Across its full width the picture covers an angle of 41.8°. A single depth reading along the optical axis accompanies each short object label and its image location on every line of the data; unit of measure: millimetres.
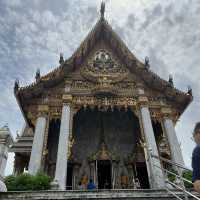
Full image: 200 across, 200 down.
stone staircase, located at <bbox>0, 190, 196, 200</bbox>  6500
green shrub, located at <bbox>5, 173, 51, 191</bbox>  7751
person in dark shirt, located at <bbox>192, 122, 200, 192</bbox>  2852
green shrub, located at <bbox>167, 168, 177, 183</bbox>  10218
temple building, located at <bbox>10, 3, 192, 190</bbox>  12484
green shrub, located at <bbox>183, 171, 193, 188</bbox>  9023
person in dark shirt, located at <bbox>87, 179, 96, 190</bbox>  11148
